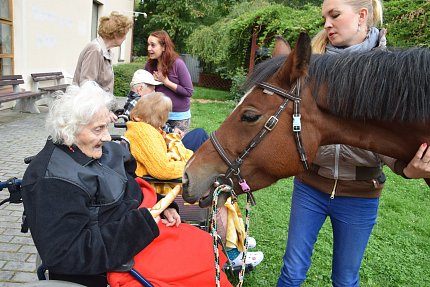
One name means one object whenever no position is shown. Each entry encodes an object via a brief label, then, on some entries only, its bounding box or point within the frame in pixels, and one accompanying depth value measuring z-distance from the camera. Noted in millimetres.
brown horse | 1517
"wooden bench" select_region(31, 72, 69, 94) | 9156
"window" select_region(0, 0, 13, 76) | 8227
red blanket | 1730
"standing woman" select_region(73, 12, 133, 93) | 4125
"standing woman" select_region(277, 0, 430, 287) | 1894
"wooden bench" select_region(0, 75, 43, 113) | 7520
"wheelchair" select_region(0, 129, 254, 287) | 1635
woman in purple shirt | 4250
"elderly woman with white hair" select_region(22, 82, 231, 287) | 1581
